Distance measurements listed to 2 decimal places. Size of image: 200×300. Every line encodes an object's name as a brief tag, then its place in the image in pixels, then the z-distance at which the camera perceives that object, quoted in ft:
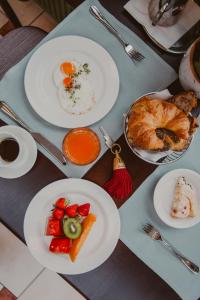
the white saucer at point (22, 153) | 3.58
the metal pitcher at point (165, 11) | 3.52
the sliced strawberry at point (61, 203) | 3.60
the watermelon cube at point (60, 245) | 3.52
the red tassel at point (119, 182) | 3.62
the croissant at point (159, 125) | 3.35
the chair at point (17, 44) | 4.54
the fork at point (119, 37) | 3.85
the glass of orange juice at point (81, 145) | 3.70
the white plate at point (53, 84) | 3.67
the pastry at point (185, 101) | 3.50
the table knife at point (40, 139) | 3.67
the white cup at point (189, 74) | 3.38
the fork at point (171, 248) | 3.68
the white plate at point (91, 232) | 3.58
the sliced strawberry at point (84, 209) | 3.61
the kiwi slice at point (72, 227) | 3.52
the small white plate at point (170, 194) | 3.66
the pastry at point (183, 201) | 3.63
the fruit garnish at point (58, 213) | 3.58
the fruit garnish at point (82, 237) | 3.55
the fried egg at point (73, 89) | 3.69
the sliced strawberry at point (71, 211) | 3.58
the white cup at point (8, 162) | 3.50
